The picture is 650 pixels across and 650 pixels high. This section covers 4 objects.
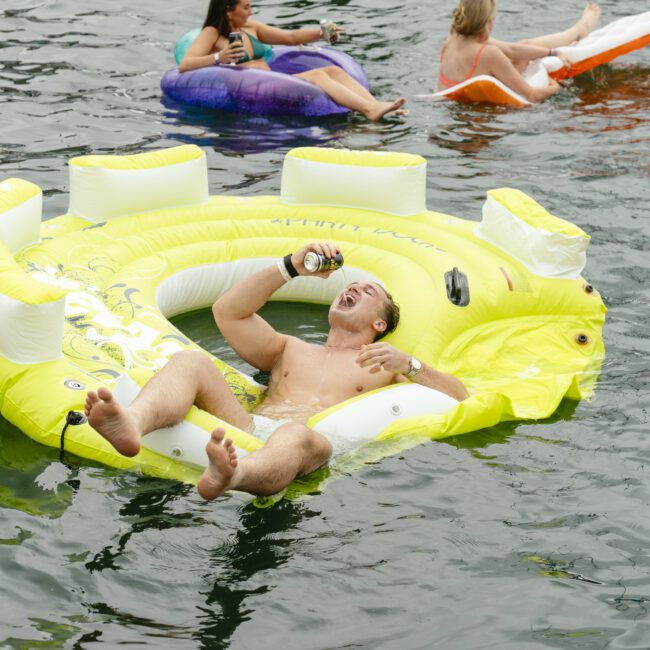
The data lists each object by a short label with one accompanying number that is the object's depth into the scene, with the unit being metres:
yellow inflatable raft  10.27
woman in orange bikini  19.25
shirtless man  8.95
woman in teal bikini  18.72
